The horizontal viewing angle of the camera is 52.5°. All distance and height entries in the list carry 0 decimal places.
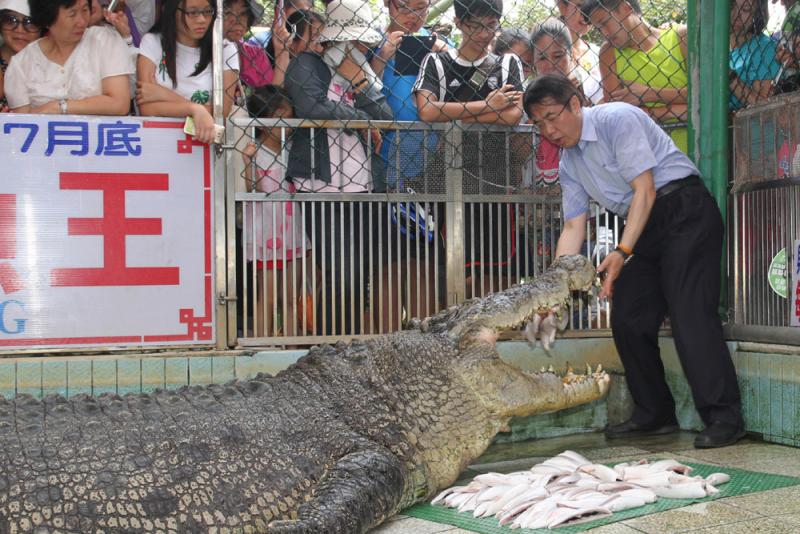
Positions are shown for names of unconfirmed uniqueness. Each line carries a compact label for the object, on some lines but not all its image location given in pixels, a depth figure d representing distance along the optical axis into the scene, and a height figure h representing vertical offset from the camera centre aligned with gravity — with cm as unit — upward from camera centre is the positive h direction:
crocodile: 284 -61
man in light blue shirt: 429 +16
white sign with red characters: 453 +28
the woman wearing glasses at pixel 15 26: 485 +155
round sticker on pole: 443 -1
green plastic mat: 290 -87
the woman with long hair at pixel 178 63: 480 +132
